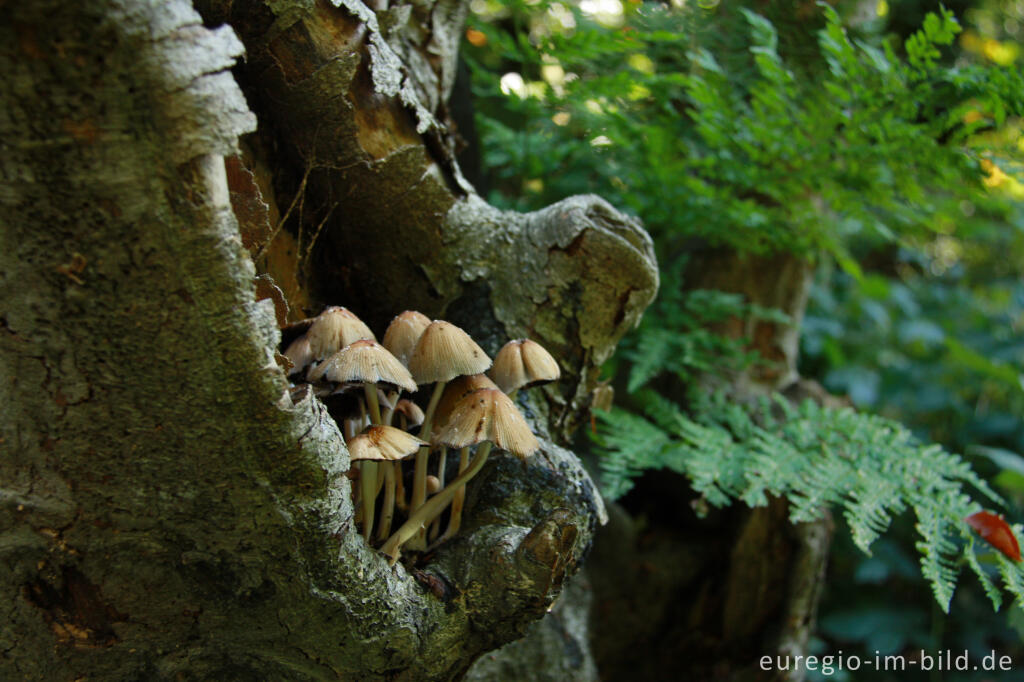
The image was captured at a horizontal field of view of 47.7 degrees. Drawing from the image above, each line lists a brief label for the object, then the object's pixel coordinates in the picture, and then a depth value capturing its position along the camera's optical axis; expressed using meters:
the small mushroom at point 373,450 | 0.37
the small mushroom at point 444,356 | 0.38
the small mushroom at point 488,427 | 0.37
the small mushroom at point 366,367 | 0.36
